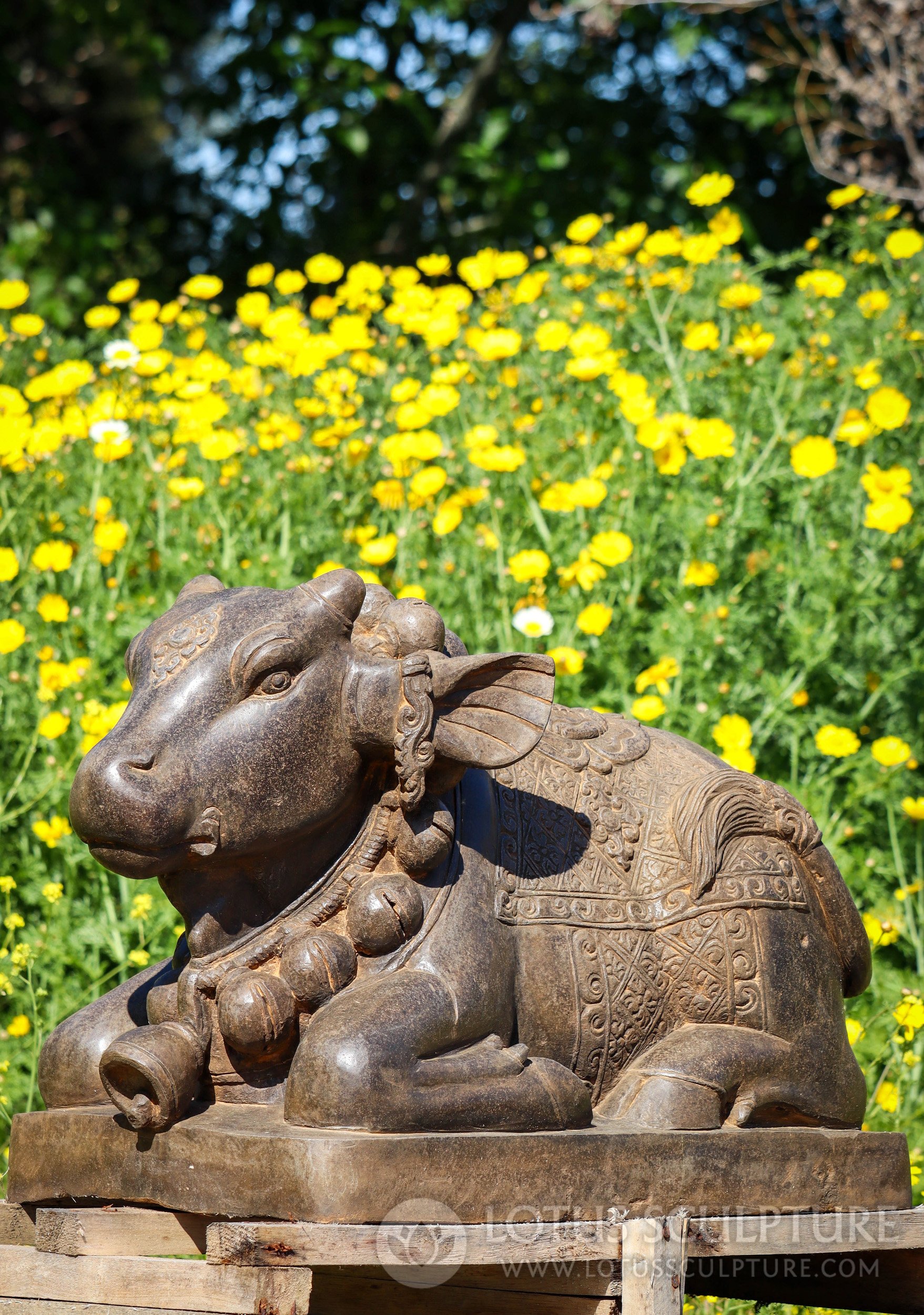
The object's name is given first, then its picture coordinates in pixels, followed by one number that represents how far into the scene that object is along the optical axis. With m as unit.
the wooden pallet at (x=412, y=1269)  2.10
